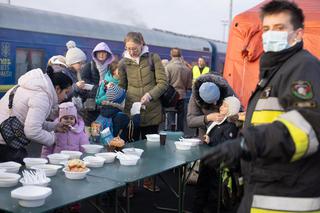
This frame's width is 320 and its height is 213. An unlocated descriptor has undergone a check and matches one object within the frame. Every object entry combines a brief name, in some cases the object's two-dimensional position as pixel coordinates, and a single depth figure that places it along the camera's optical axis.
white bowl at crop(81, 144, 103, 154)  3.75
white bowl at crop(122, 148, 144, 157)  3.69
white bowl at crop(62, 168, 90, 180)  2.87
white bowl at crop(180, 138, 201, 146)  4.31
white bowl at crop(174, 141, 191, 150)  4.20
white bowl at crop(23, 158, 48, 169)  3.10
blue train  8.27
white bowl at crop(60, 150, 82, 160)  3.44
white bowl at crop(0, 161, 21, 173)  2.92
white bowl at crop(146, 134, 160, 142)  4.55
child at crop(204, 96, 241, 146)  4.20
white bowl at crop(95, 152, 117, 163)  3.44
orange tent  6.35
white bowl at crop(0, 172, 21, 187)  2.63
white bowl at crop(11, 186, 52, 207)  2.29
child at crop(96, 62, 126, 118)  4.91
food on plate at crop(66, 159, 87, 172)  2.92
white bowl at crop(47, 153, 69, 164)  3.25
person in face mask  1.63
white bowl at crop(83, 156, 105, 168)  3.25
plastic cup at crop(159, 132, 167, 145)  4.38
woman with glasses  5.01
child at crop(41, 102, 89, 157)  4.11
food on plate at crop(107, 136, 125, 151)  3.78
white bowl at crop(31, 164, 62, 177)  2.91
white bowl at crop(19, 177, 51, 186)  2.60
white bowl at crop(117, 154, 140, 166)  3.38
